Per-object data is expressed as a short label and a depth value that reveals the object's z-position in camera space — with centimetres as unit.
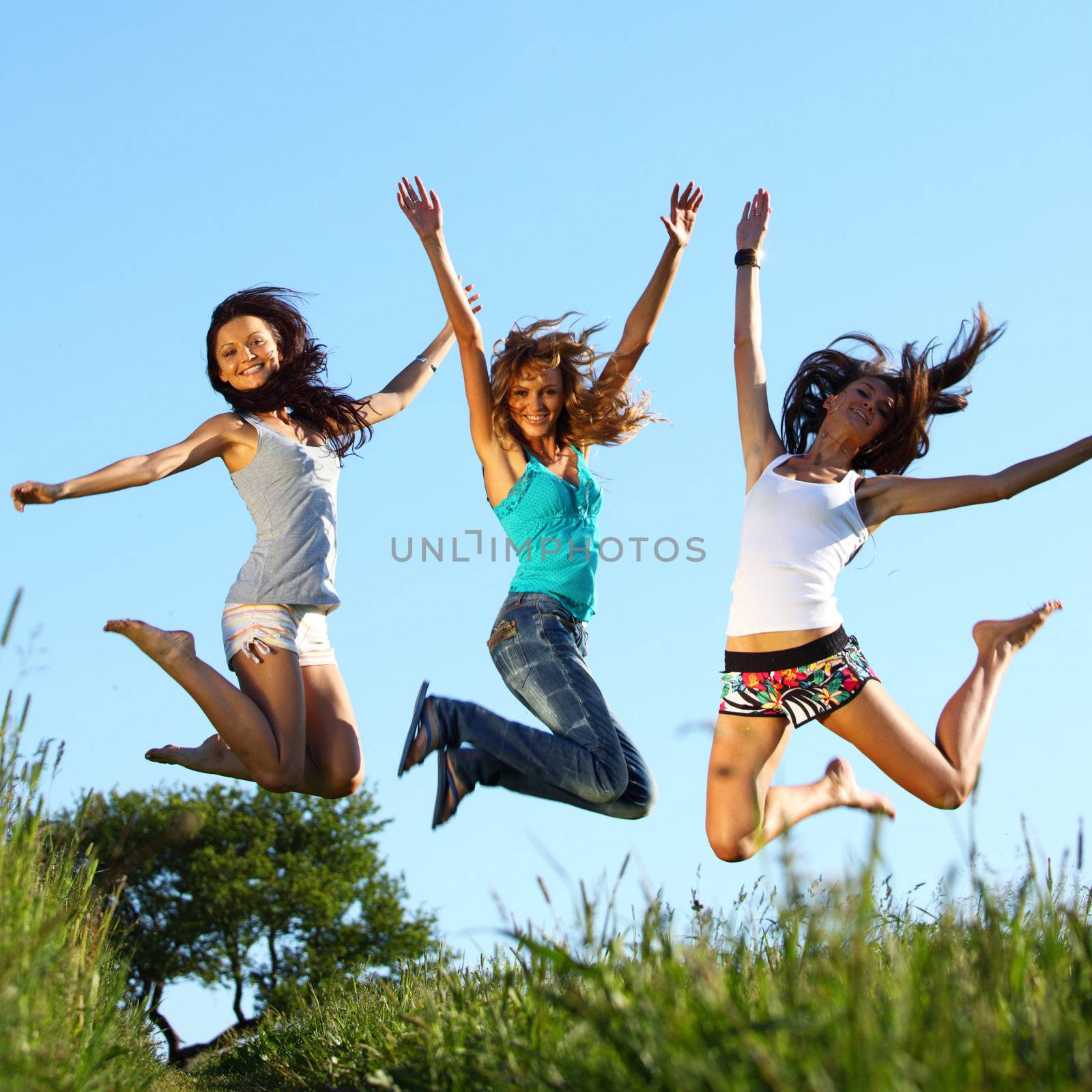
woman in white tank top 589
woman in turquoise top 606
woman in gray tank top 642
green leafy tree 2319
